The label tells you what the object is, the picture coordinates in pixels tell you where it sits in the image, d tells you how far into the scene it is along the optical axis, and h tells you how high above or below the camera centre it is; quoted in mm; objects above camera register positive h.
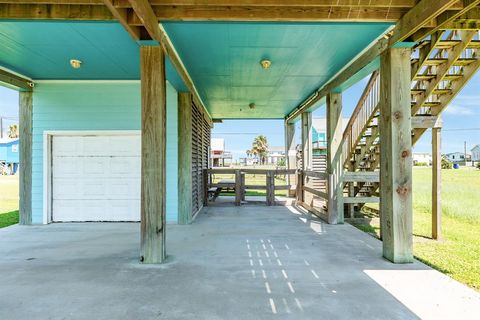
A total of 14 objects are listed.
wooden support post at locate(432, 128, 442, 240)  4152 -278
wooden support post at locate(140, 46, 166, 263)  3074 +117
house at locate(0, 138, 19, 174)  25422 +1109
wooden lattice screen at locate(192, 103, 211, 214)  6055 +265
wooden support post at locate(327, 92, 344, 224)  5176 +148
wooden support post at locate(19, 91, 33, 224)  5262 +191
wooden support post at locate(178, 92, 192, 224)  5266 +62
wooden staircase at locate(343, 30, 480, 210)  3574 +1226
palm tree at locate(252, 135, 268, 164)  55375 +3475
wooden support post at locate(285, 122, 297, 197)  9016 +501
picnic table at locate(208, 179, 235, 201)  7681 -622
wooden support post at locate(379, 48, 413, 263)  3088 +62
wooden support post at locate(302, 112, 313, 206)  7406 +559
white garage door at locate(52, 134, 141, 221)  5496 -272
